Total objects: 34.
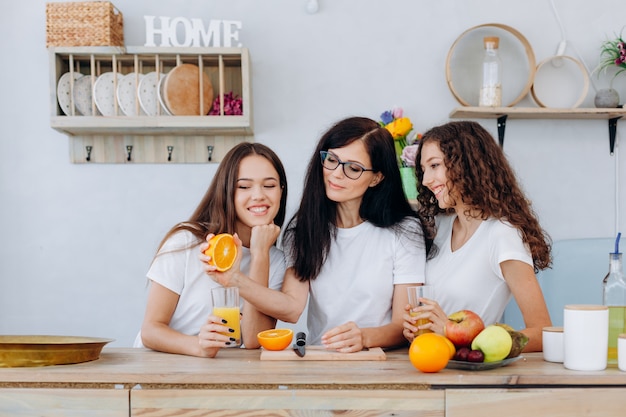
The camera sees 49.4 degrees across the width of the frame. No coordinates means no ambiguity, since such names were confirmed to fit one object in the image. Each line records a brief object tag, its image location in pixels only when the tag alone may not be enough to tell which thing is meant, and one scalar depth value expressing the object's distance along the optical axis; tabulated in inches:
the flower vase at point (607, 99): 119.6
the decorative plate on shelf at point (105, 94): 114.9
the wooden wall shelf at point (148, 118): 113.1
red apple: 56.0
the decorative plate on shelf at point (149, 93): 114.5
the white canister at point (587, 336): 53.7
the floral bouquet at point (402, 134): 112.4
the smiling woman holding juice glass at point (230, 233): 72.2
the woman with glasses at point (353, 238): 74.4
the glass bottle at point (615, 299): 57.2
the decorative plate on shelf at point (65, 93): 114.7
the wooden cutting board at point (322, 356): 59.6
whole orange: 52.7
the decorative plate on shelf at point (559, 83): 122.9
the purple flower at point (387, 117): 120.7
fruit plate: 54.3
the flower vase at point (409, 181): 112.7
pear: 55.2
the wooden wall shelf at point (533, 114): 117.1
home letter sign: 115.3
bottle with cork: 117.6
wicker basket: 112.5
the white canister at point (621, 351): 53.7
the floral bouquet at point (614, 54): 120.3
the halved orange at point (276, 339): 61.0
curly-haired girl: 71.4
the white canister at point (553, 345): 58.1
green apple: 54.1
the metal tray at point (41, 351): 56.6
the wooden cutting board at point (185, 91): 112.3
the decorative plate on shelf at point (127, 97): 115.0
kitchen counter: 52.0
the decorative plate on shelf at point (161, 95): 112.9
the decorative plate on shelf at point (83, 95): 116.4
